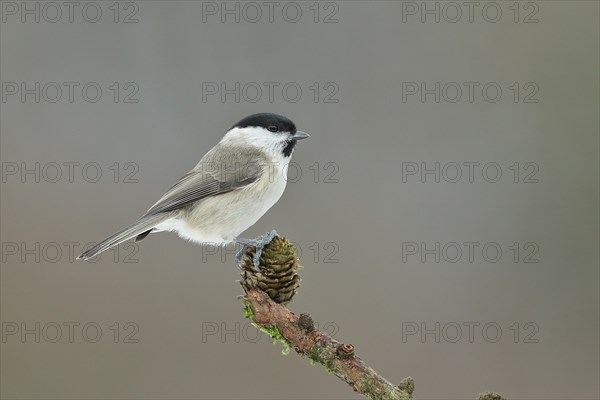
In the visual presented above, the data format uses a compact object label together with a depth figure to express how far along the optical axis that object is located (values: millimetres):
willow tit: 4289
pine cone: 4201
